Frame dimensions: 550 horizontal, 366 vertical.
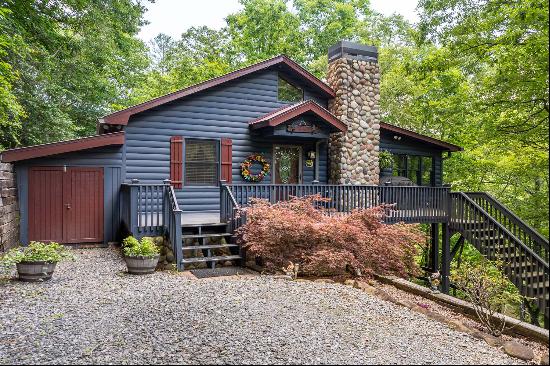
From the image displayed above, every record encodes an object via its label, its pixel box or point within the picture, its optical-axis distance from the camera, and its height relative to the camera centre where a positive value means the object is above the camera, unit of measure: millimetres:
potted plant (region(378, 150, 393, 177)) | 13555 +683
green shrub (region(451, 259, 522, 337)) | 5246 -1529
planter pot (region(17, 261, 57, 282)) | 6543 -1489
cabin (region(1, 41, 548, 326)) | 9266 +453
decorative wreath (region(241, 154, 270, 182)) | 11812 +320
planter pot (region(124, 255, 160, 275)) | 7152 -1503
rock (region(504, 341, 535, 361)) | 3901 -1651
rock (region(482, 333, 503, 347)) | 4262 -1684
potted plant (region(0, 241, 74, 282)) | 6512 -1342
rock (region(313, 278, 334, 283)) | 6896 -1704
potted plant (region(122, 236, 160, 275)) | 7156 -1381
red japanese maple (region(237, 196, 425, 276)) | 7312 -1187
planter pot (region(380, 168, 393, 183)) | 14078 +236
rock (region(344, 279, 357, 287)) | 6851 -1727
